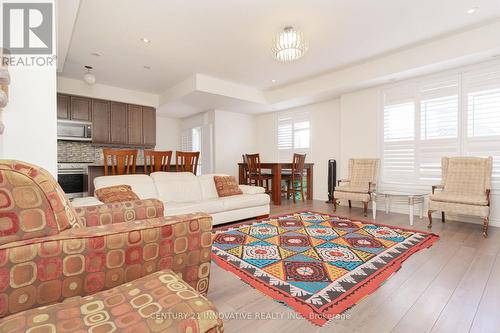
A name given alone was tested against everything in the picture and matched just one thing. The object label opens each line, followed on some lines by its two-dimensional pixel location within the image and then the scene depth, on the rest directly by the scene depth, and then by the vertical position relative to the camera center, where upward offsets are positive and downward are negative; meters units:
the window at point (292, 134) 5.96 +0.71
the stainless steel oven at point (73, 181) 4.31 -0.37
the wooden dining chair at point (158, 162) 3.80 -0.01
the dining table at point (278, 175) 4.99 -0.29
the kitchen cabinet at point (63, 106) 4.75 +1.08
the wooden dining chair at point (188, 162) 4.16 -0.01
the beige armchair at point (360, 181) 3.93 -0.35
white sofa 2.93 -0.47
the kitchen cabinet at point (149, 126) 5.80 +0.87
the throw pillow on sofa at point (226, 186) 3.65 -0.38
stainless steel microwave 4.75 +0.62
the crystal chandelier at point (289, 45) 2.99 +1.47
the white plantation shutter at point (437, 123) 3.38 +0.62
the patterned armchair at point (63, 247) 0.79 -0.32
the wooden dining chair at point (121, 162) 3.37 -0.01
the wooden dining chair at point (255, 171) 5.31 -0.21
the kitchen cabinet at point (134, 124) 5.59 +0.86
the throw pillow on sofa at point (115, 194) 2.41 -0.34
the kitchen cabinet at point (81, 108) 4.90 +1.08
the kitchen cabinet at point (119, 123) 5.37 +0.85
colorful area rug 1.62 -0.87
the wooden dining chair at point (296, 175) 5.19 -0.29
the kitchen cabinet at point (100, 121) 5.12 +0.87
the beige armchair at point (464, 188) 2.93 -0.36
